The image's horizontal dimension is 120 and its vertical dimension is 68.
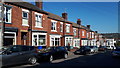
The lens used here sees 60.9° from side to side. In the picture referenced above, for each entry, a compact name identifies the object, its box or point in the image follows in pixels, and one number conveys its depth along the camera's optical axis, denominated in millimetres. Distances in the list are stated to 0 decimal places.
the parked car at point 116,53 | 12689
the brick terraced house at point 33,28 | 11950
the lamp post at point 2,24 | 9649
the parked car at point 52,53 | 9408
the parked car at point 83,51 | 15877
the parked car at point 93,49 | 18821
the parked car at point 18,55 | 6888
